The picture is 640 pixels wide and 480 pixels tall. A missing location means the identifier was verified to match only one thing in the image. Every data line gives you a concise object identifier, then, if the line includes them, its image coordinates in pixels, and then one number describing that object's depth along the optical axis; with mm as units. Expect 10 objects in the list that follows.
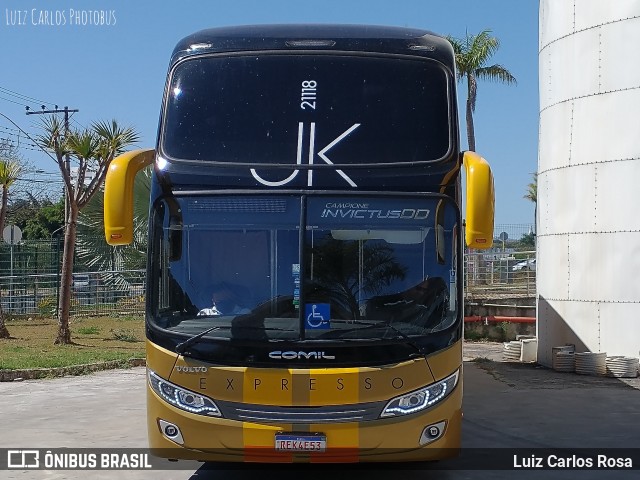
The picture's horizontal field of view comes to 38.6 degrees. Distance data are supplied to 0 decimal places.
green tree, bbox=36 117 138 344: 19391
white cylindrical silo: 15477
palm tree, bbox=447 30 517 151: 36531
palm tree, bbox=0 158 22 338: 20844
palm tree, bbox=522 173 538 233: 48100
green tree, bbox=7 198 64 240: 53094
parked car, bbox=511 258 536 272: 27877
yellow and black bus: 6922
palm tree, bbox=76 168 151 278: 27859
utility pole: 19875
